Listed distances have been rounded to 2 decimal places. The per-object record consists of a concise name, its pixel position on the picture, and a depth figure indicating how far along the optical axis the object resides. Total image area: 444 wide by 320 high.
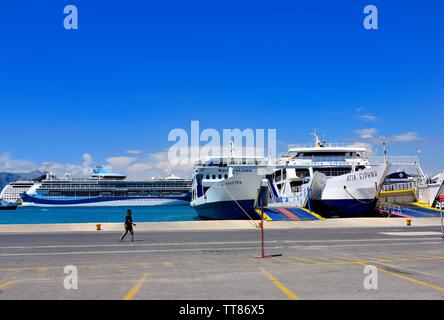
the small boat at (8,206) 120.94
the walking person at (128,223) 20.04
